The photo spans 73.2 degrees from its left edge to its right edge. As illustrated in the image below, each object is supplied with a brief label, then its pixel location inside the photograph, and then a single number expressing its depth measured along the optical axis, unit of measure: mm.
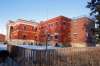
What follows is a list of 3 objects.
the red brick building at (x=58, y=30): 18898
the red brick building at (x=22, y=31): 22624
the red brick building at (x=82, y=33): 17461
